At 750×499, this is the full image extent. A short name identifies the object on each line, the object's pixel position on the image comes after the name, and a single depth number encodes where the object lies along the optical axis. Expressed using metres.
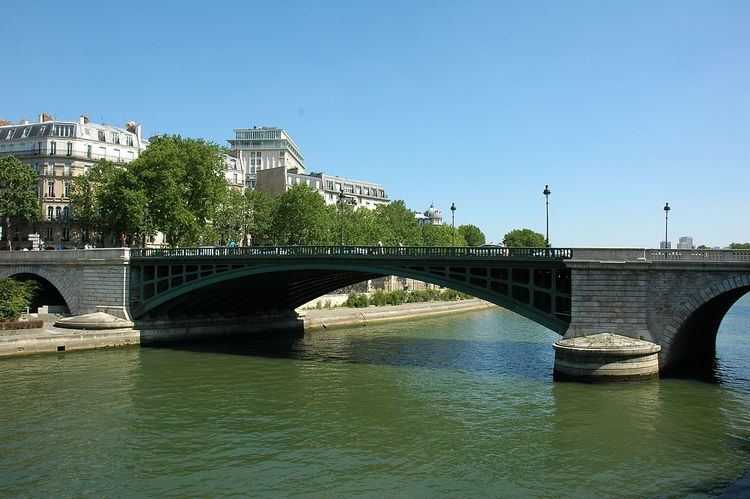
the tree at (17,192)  60.38
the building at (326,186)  94.50
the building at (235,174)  85.38
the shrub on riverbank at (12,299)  39.44
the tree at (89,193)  62.72
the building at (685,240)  159.25
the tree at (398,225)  87.47
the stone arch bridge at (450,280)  28.12
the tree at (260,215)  73.19
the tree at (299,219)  70.19
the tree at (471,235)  137.25
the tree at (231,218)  70.06
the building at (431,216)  197.81
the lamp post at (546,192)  33.09
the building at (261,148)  110.25
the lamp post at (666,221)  34.59
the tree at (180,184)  54.66
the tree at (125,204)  53.81
